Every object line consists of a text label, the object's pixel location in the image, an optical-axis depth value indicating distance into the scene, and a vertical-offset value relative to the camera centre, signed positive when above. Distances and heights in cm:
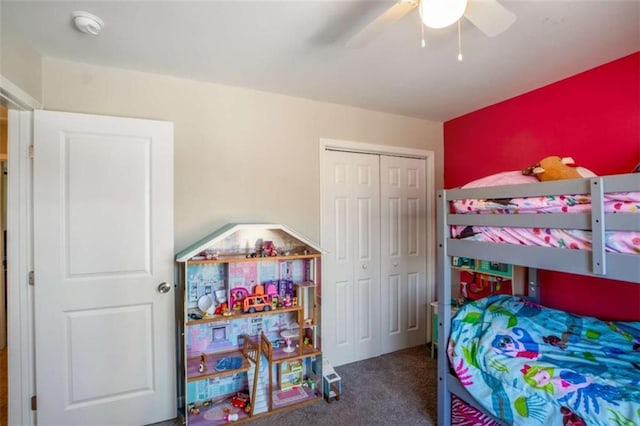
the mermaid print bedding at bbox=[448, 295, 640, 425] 124 -74
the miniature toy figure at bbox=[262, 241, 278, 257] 216 -25
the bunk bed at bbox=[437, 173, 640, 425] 117 -18
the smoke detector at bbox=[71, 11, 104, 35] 146 +96
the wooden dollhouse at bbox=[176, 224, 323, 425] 200 -80
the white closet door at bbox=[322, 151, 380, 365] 269 -40
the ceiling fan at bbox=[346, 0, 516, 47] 107 +73
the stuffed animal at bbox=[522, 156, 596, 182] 151 +21
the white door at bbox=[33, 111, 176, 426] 176 -32
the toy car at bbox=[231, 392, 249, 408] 206 -128
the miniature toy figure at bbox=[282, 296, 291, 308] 221 -64
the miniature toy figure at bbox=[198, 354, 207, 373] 197 -98
